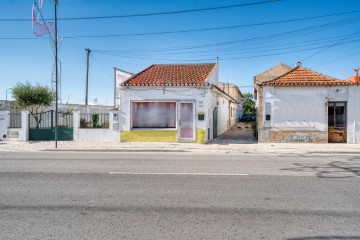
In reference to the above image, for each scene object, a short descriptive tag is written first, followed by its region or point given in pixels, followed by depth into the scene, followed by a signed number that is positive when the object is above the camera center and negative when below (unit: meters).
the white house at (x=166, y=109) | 17.31 +0.81
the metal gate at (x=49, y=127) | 18.44 -0.36
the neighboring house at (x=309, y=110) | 16.92 +0.76
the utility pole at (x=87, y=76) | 28.62 +4.72
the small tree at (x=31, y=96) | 20.17 +1.91
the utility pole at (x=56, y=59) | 15.27 +3.47
